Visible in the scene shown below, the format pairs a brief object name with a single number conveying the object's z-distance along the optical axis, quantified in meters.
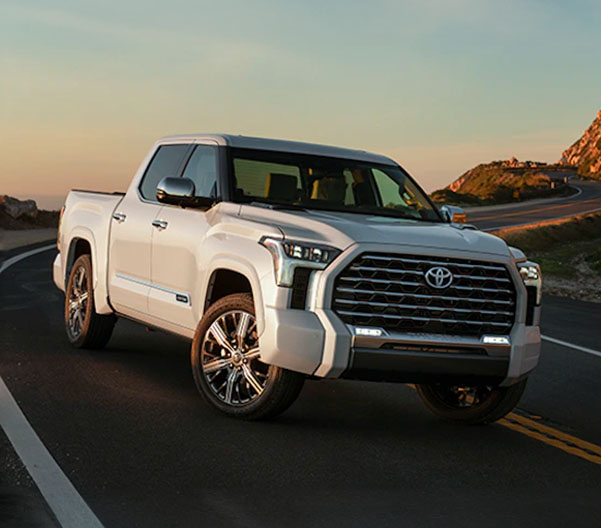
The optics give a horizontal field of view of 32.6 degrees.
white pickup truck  6.45
